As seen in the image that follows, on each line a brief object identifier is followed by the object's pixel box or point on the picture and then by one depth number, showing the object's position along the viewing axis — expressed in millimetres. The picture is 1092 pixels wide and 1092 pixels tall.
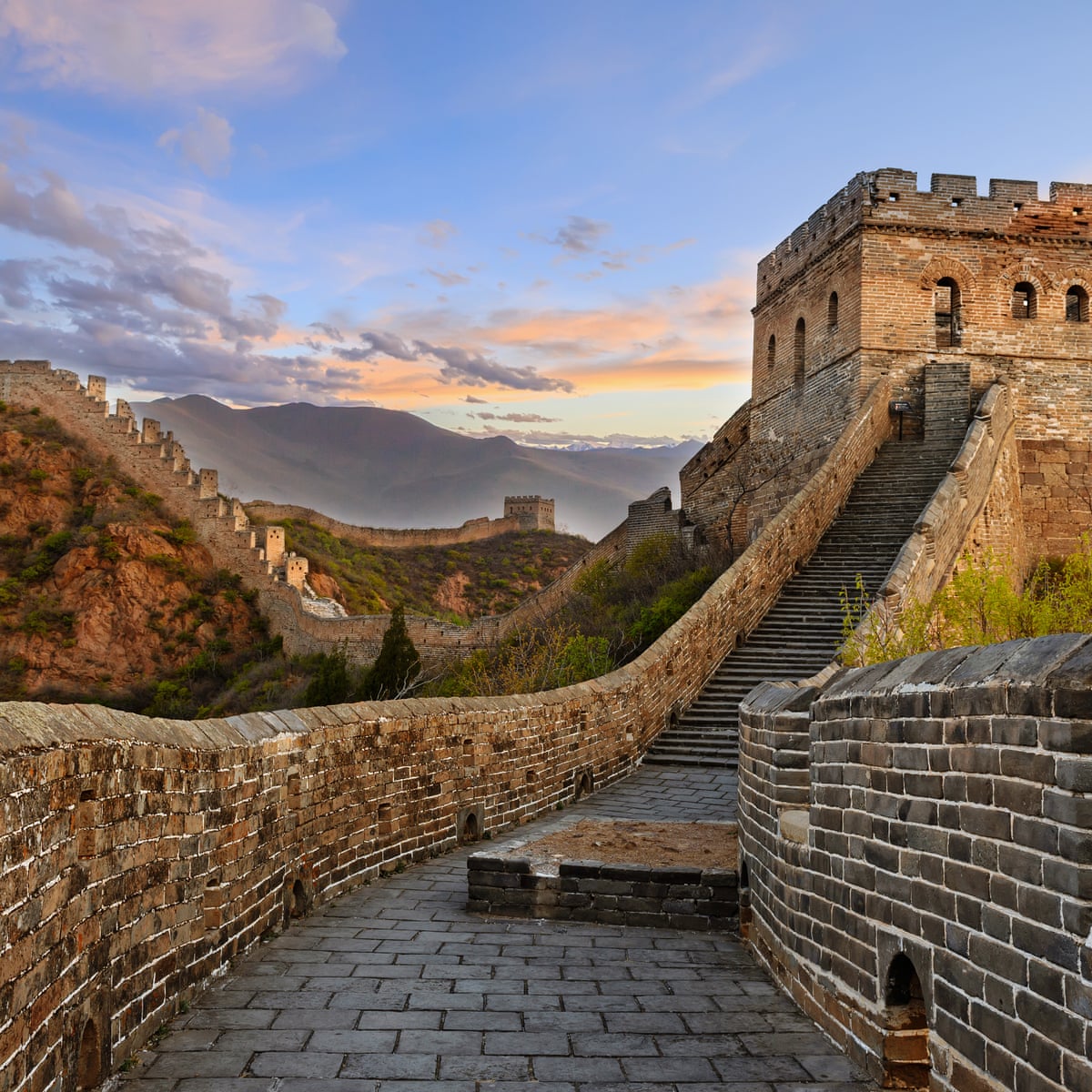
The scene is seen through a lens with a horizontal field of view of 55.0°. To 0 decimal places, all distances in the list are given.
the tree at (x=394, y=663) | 27938
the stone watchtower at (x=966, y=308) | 21188
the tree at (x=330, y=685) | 30531
